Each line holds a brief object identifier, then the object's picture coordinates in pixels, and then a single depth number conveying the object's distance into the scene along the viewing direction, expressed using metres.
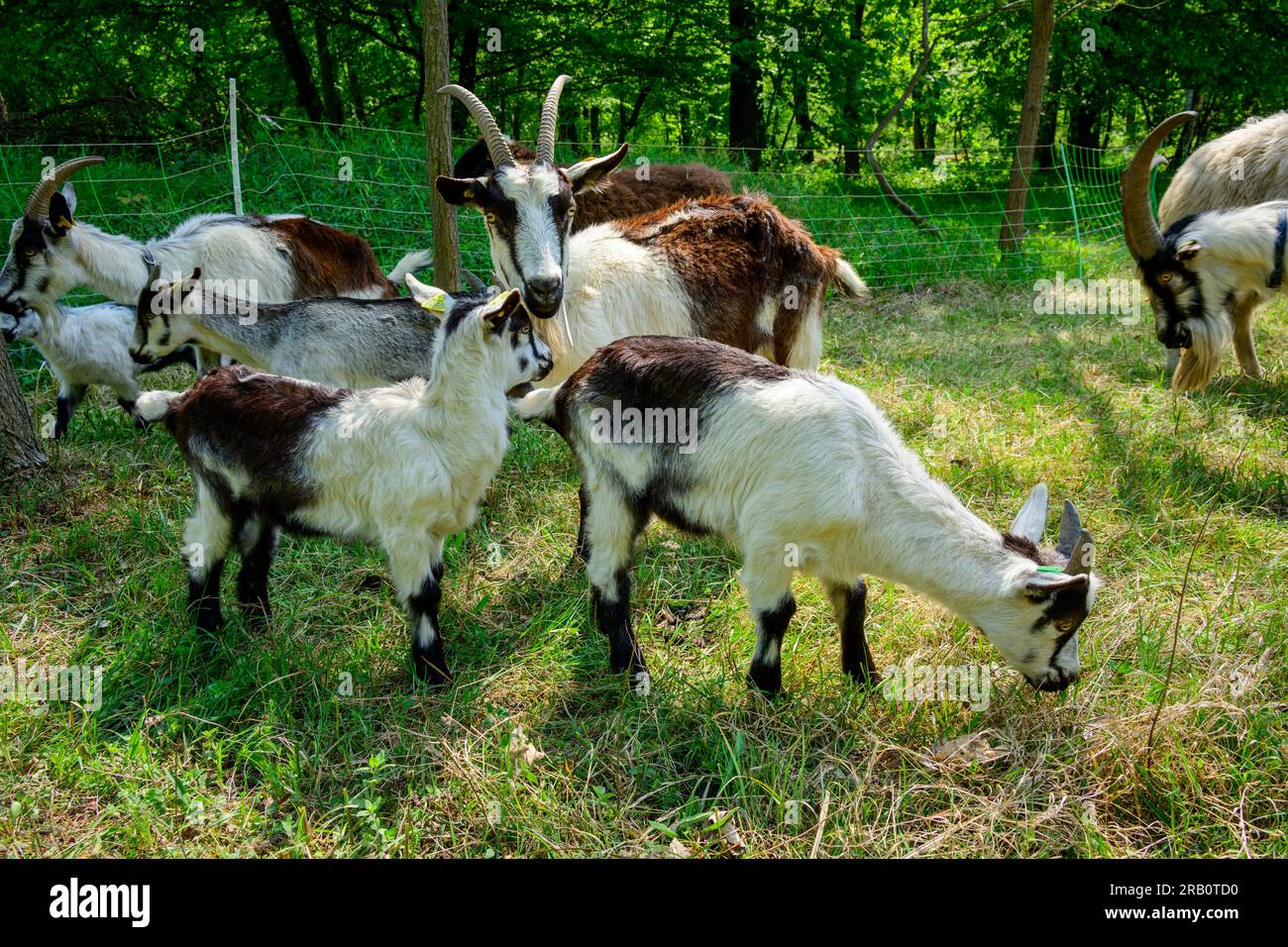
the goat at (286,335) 4.54
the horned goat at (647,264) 4.06
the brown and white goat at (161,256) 5.24
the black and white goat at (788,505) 2.88
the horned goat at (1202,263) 5.24
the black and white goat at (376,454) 3.25
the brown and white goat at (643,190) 6.82
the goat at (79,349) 5.30
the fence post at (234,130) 6.62
